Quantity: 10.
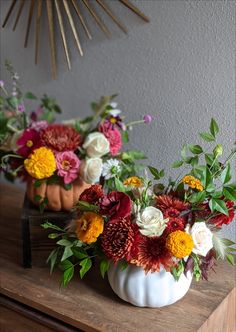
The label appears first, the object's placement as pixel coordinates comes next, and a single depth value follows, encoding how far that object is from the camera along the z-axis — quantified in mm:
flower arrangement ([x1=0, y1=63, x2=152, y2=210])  1058
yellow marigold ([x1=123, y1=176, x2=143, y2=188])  956
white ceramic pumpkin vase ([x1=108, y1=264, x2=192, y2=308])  905
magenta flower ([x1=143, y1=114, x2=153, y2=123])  1157
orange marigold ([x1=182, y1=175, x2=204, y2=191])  897
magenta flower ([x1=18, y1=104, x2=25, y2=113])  1264
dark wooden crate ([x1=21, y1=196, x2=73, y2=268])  1089
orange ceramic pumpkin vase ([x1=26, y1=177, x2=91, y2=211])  1094
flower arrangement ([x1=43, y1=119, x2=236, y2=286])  862
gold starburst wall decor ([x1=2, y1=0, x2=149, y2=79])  1263
